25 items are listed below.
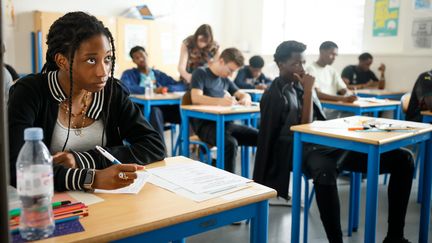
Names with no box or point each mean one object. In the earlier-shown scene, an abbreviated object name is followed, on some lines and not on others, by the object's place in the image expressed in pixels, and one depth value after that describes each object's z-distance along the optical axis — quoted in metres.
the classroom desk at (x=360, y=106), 3.70
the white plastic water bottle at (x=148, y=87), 4.13
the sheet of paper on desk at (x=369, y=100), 4.00
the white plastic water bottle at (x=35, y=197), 0.85
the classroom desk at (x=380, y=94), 5.29
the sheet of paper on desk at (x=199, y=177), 1.20
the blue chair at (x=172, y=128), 4.52
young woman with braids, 1.16
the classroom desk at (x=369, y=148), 1.98
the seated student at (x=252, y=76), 5.80
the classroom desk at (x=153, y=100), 3.89
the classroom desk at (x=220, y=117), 3.04
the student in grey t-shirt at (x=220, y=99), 3.19
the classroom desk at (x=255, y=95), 4.86
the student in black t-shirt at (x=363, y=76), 5.80
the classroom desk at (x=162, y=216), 0.92
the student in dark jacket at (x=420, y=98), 3.35
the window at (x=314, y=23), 6.25
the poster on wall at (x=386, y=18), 5.63
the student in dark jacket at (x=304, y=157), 2.12
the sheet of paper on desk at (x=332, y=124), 2.30
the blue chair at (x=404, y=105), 3.60
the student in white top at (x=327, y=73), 4.41
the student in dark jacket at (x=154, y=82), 4.12
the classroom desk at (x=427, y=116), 3.22
